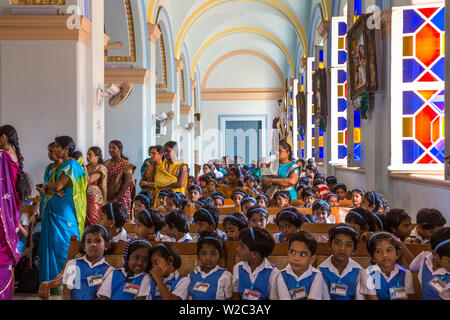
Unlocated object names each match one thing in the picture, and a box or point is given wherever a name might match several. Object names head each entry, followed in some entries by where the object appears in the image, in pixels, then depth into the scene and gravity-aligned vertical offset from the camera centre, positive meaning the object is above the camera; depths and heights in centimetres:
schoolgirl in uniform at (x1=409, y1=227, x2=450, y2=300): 288 -63
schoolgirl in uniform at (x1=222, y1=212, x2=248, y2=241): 416 -55
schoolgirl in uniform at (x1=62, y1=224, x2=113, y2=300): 315 -67
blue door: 2706 +69
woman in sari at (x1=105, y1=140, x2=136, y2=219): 637 -27
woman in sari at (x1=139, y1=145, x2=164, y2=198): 722 -28
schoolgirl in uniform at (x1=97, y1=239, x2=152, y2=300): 306 -68
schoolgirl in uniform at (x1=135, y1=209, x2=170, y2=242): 428 -56
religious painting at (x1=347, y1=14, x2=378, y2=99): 739 +129
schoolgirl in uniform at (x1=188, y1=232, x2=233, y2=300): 301 -68
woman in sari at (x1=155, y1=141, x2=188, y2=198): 689 -25
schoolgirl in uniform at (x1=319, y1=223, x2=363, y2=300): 298 -63
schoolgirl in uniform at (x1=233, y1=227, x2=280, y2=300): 293 -63
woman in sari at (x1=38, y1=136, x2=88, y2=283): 481 -55
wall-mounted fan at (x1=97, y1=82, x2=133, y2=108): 860 +87
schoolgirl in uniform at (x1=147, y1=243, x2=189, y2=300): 299 -68
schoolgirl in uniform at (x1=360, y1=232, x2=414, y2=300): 291 -65
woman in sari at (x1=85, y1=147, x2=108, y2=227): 562 -34
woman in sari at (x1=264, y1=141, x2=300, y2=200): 646 -23
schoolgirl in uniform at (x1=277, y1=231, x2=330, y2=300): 286 -64
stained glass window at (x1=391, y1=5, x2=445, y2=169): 691 +83
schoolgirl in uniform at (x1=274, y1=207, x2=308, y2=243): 427 -54
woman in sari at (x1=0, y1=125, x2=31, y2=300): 381 -32
